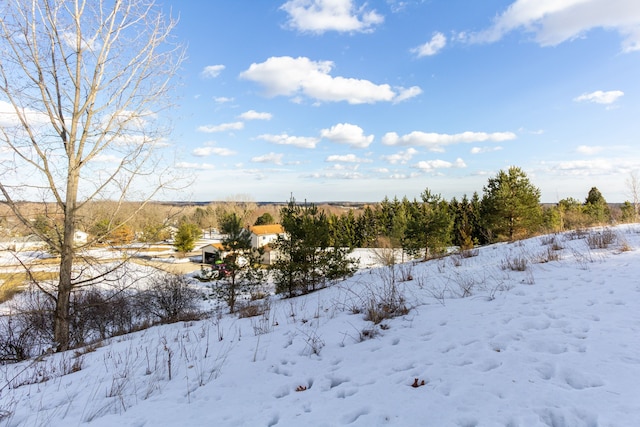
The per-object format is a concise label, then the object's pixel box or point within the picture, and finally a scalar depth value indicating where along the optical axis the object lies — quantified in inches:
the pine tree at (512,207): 831.7
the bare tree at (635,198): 717.9
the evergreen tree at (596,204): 1389.8
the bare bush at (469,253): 386.5
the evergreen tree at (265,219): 2679.1
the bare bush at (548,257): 250.8
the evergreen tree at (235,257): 503.8
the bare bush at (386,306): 181.5
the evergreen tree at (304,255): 469.4
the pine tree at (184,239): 1826.5
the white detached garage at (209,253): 1582.4
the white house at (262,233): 1851.6
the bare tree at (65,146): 225.3
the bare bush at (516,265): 236.5
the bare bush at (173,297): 599.7
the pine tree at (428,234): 835.4
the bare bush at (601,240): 275.0
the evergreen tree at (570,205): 1462.2
